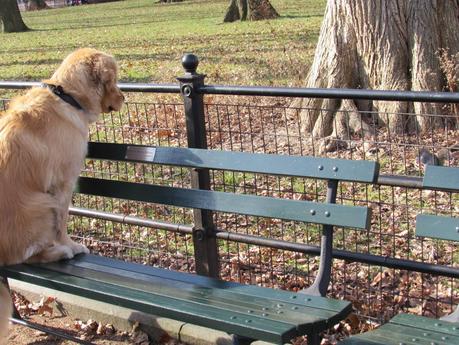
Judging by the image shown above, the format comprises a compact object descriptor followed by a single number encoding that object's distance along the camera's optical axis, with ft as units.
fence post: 15.08
